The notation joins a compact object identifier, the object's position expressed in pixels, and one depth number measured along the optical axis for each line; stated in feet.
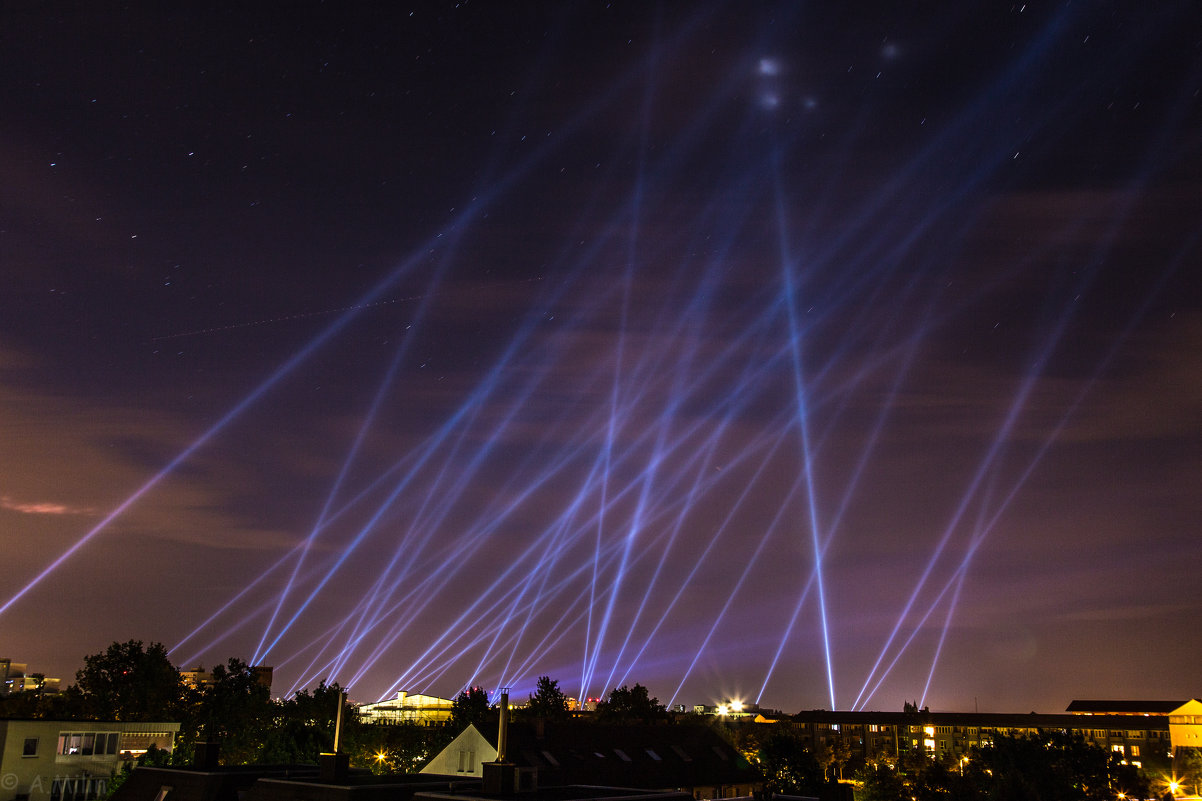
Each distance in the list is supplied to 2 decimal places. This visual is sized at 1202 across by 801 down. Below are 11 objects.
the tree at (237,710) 280.96
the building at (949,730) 361.92
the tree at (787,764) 181.57
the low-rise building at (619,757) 173.78
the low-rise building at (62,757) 156.04
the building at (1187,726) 354.13
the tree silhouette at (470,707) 330.34
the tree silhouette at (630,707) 366.02
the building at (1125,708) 449.06
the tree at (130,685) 291.17
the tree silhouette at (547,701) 361.51
